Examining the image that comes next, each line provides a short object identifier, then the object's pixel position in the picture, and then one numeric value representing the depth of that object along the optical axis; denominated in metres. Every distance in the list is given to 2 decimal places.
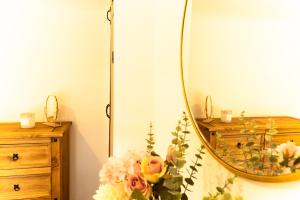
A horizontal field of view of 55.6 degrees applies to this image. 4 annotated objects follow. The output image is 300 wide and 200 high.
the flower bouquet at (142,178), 0.80
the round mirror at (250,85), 0.66
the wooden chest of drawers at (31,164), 2.04
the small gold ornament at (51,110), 2.44
